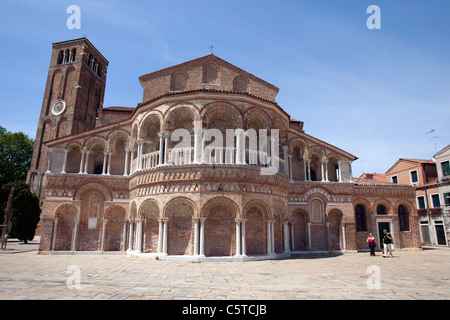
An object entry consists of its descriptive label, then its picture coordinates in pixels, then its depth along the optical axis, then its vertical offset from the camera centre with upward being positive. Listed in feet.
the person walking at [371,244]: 57.16 -2.68
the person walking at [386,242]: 54.49 -2.16
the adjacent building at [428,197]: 95.40 +11.40
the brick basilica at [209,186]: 46.42 +7.90
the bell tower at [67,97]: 117.39 +55.15
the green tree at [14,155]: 131.03 +32.61
